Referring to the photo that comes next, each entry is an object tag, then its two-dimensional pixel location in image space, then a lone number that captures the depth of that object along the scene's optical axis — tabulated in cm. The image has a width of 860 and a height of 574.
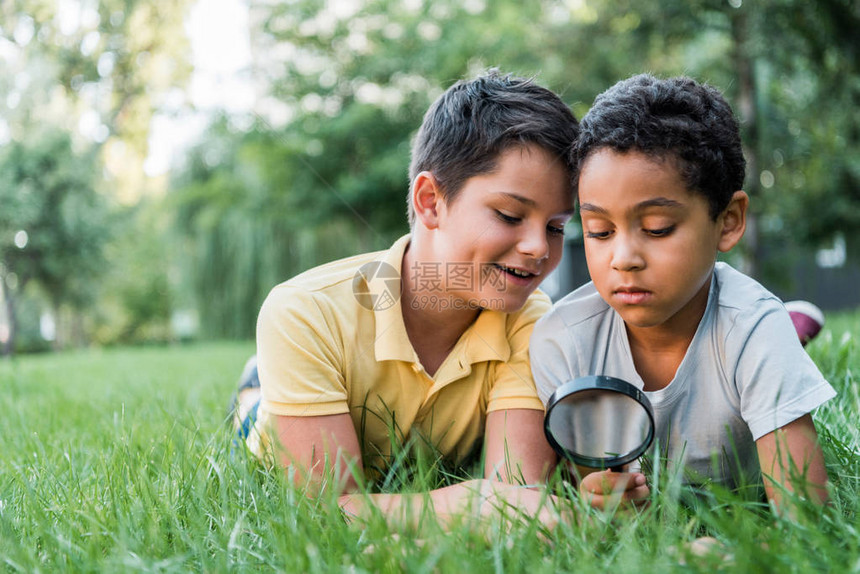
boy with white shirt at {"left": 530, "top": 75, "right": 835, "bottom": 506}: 179
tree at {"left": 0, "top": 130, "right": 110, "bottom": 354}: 1020
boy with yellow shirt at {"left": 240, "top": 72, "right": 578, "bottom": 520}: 213
